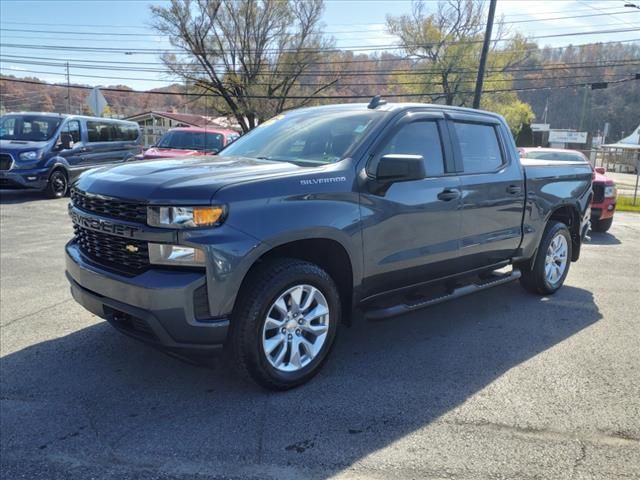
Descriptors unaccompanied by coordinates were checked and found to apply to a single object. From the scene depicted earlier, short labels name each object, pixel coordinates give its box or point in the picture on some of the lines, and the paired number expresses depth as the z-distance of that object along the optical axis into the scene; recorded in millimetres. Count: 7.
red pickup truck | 10609
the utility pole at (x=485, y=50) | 20797
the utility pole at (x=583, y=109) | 74062
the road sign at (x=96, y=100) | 19688
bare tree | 34844
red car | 13117
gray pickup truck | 3006
